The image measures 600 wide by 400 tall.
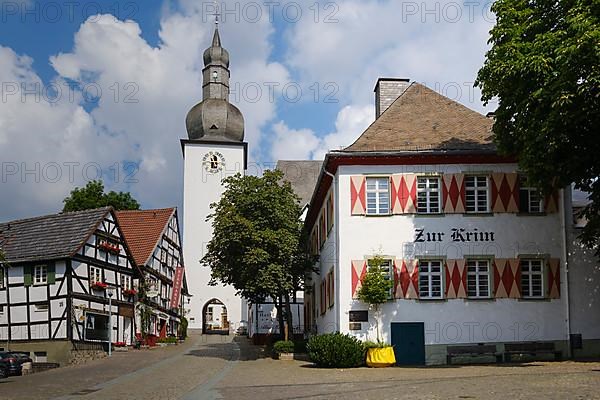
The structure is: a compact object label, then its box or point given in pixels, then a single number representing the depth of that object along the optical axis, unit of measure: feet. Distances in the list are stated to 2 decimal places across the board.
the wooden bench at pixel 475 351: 88.17
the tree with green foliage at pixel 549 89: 65.87
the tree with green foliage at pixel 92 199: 191.52
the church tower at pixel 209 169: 230.68
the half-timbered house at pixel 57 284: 117.19
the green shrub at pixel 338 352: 83.56
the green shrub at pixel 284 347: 104.17
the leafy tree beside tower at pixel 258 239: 104.22
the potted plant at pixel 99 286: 124.98
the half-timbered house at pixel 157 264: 153.68
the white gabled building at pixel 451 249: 89.15
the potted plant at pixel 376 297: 84.69
